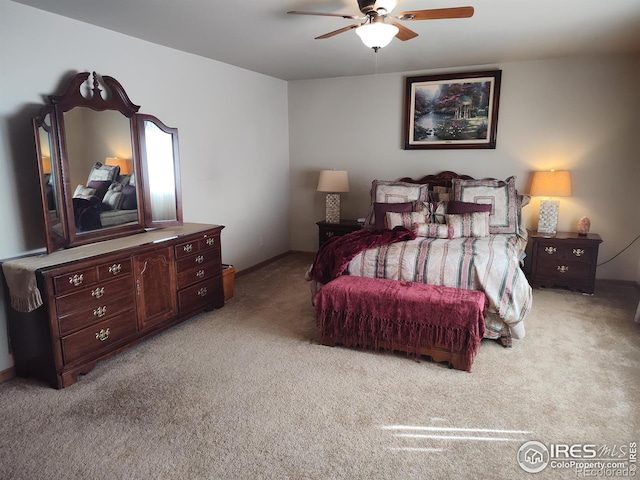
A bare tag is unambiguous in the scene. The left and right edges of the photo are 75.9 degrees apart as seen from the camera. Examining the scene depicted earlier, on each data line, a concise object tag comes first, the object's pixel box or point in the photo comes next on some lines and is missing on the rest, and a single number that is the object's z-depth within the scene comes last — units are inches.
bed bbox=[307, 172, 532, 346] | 122.6
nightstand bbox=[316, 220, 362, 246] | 204.5
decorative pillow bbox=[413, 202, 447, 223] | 175.2
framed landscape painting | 188.9
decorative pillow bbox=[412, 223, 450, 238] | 154.5
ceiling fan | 96.7
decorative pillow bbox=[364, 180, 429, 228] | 185.5
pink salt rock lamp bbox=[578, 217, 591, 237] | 173.9
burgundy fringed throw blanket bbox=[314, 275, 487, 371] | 109.4
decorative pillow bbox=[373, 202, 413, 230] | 180.4
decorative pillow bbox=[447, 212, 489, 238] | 157.6
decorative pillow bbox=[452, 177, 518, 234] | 168.6
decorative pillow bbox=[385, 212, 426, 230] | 163.1
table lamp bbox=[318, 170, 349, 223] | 208.2
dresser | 99.7
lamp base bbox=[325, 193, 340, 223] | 211.0
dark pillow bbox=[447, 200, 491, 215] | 170.4
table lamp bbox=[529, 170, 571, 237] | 169.5
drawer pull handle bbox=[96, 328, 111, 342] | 110.4
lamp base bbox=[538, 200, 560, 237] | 174.7
